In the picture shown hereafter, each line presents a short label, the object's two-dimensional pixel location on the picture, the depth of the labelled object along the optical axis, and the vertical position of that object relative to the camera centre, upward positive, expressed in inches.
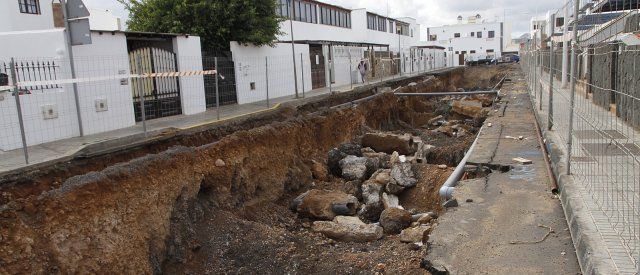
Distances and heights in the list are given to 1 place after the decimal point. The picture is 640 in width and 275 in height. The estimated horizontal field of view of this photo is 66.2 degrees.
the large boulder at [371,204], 333.7 -95.6
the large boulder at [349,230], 280.1 -96.5
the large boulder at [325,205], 327.0 -92.7
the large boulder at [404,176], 365.4 -84.6
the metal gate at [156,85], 556.7 -10.9
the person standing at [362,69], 1170.6 -9.5
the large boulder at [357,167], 417.7 -88.1
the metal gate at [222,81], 676.7 -11.6
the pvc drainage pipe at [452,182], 256.1 -67.7
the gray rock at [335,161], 448.5 -86.7
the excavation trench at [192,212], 221.9 -76.4
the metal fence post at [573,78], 230.6 -12.0
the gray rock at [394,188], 361.7 -91.1
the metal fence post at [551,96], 350.3 -30.0
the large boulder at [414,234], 253.2 -90.1
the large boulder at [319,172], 426.3 -90.3
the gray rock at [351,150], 477.7 -81.5
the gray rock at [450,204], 238.5 -69.1
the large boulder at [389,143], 519.2 -84.5
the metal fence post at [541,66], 468.8 -10.6
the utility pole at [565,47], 300.9 +4.4
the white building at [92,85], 409.4 -6.6
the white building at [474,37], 3324.3 +154.8
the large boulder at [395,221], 292.7 -93.7
